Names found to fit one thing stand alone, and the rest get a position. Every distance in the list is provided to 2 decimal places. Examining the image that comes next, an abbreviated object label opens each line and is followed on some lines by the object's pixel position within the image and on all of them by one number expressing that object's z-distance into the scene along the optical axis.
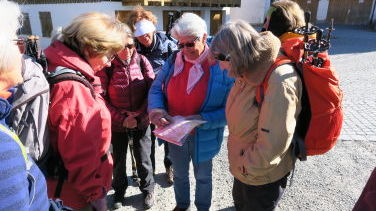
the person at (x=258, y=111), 1.57
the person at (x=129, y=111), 2.63
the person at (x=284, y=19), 2.19
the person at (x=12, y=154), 0.91
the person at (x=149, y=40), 3.04
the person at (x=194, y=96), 2.31
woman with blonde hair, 1.49
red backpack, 1.61
